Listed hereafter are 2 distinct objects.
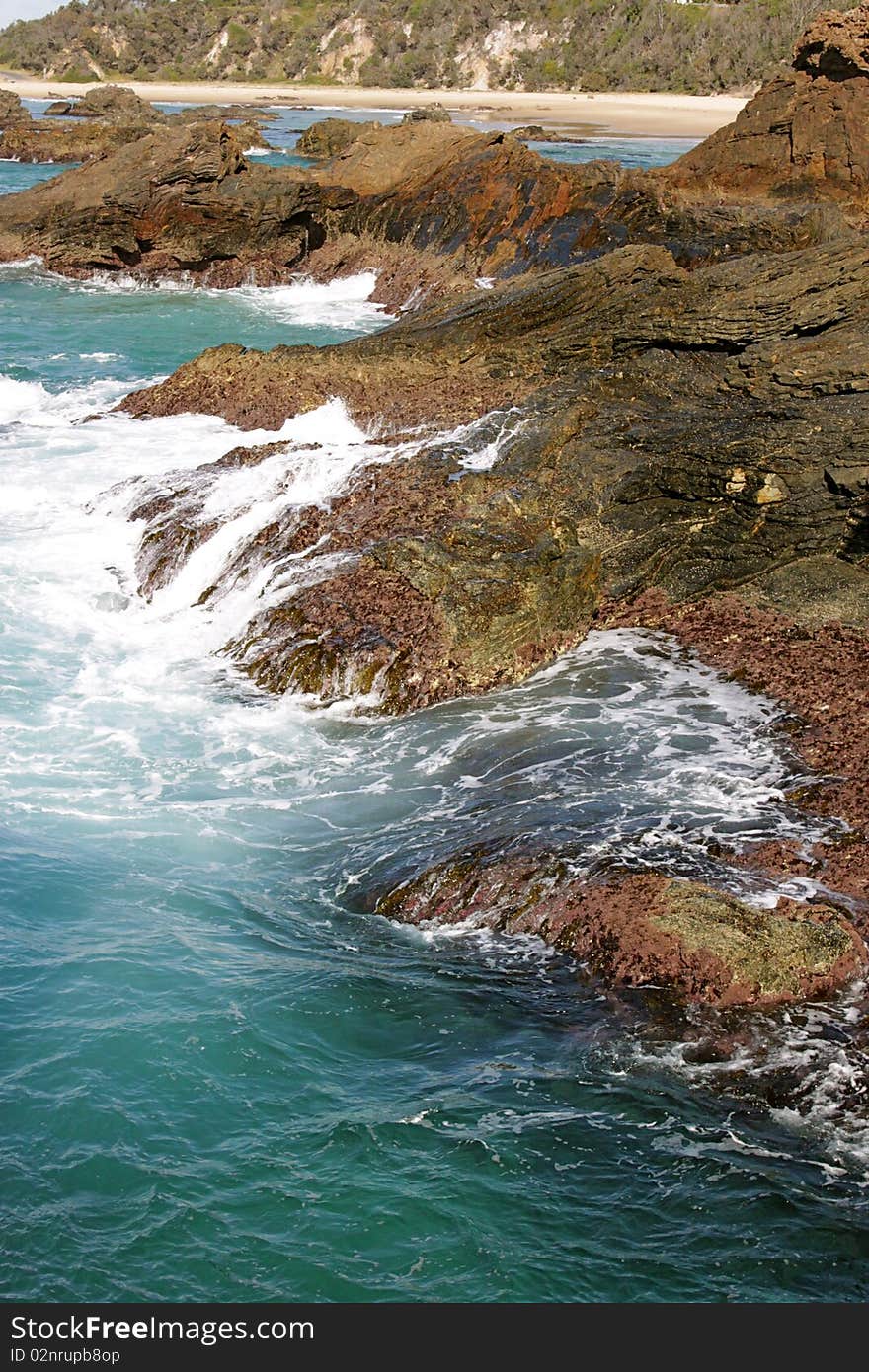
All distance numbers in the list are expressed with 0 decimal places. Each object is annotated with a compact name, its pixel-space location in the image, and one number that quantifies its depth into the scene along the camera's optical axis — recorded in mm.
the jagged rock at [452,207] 24062
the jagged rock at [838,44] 28234
